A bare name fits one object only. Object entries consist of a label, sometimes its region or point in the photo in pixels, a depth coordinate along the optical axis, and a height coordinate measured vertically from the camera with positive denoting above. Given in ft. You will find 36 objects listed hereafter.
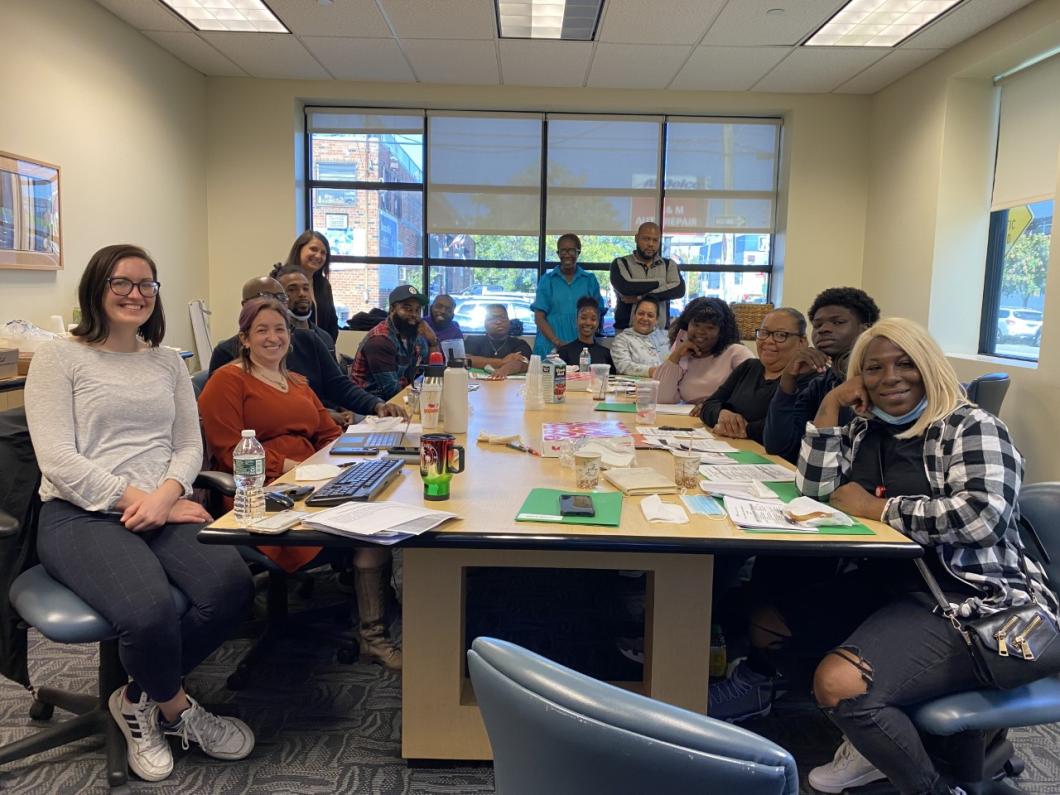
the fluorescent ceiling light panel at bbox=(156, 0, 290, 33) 15.35 +6.22
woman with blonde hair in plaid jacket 4.90 -1.50
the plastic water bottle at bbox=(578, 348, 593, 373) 15.27 -1.04
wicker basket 20.95 +0.04
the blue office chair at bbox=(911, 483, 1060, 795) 4.74 -2.51
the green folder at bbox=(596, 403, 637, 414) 10.75 -1.38
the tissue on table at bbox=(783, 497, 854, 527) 5.38 -1.45
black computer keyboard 5.63 -1.44
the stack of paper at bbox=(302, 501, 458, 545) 4.94 -1.49
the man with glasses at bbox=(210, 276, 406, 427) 10.16 -0.90
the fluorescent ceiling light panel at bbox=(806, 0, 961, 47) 14.82 +6.40
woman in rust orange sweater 7.55 -1.21
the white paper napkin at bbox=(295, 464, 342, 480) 6.41 -1.48
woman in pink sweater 11.44 -0.60
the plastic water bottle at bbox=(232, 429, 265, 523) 5.29 -1.32
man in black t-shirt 20.01 -0.87
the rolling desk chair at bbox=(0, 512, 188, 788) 5.35 -3.07
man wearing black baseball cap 12.85 -0.75
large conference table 5.82 -2.45
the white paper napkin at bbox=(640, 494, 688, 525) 5.41 -1.48
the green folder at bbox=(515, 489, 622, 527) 5.32 -1.49
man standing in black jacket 18.92 +1.02
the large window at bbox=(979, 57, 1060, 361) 14.97 +2.41
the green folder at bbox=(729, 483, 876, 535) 5.19 -1.49
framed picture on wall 12.50 +1.46
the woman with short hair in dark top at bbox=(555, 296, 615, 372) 17.37 -0.61
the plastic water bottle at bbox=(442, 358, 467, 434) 8.48 -1.04
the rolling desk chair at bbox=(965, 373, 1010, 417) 12.47 -1.08
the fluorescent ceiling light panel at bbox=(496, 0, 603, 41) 15.16 +6.32
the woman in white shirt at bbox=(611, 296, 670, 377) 15.88 -0.67
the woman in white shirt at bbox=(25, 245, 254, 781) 5.64 -1.81
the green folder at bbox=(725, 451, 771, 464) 7.54 -1.45
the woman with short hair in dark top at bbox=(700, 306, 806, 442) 8.84 -0.75
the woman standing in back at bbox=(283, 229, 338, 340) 13.76 +0.77
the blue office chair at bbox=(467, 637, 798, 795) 1.94 -1.18
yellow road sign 15.79 +2.27
